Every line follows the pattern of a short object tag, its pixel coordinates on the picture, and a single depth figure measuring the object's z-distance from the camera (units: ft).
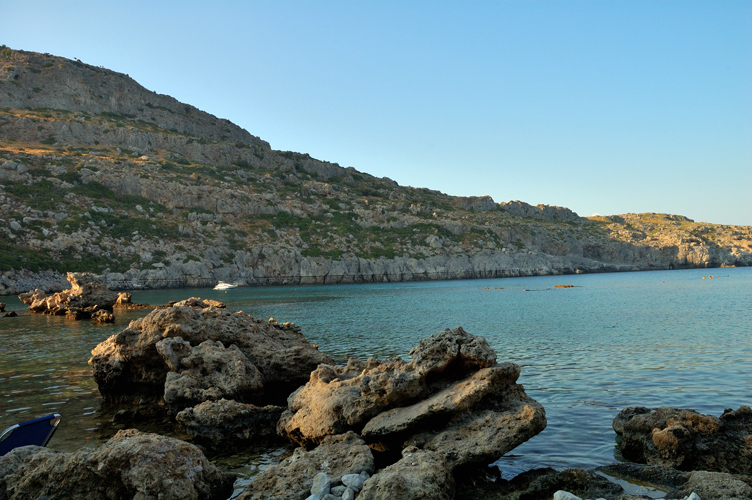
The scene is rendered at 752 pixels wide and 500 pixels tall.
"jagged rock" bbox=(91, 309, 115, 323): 118.73
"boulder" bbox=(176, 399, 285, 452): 34.40
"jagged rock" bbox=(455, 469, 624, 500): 23.67
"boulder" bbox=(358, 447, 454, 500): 21.33
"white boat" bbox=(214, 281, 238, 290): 264.11
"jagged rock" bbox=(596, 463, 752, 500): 21.20
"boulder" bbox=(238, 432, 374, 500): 23.47
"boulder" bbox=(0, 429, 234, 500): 22.50
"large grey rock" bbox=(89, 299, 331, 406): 48.16
